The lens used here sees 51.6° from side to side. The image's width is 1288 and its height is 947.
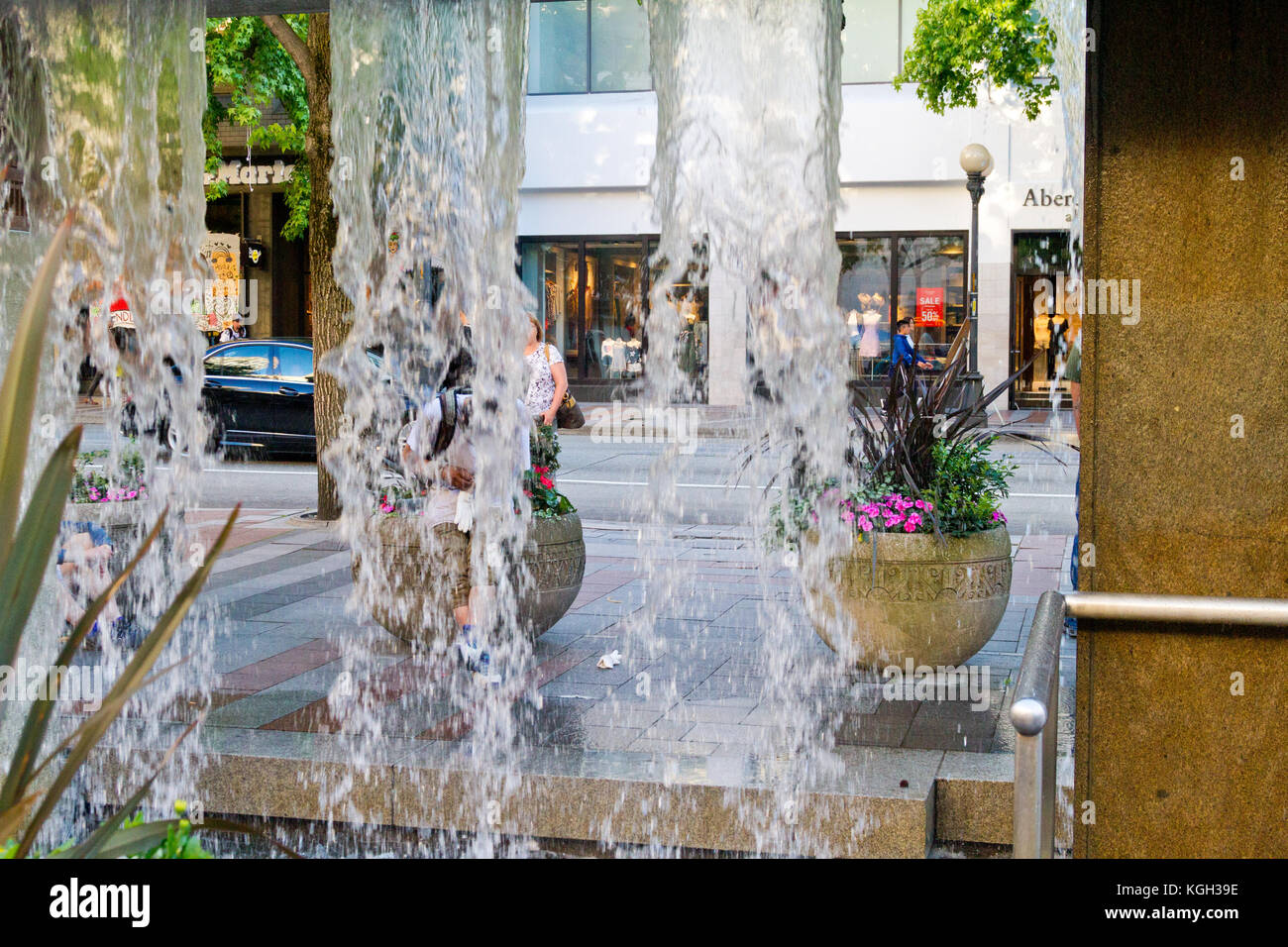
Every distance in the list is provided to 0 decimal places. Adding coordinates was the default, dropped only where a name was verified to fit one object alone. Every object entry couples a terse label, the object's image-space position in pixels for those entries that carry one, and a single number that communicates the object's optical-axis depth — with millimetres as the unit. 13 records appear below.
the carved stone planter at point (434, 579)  6035
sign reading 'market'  28297
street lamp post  17703
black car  17016
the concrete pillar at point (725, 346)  24625
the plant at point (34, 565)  1720
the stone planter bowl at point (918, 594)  5512
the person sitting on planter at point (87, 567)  6180
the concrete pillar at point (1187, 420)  3002
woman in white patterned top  10031
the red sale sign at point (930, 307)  23922
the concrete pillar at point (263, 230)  29125
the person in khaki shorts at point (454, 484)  5902
